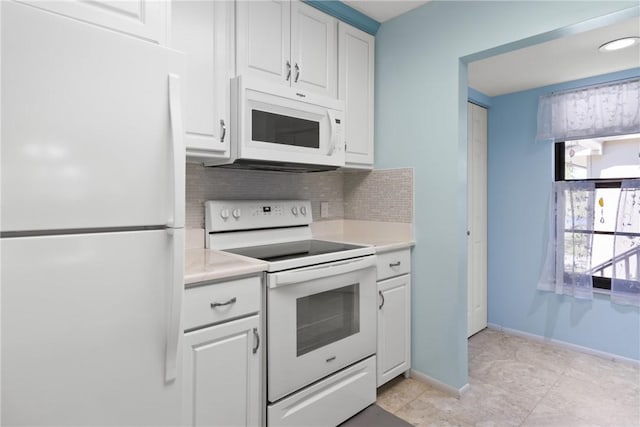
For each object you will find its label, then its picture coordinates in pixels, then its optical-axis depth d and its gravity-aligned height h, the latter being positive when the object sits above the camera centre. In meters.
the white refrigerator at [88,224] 0.91 -0.04
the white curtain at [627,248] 2.74 -0.30
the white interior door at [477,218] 3.30 -0.08
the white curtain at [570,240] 2.94 -0.26
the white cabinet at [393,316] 2.19 -0.67
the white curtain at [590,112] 2.72 +0.77
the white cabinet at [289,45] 1.87 +0.92
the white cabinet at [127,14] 1.08 +0.64
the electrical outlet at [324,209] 2.67 +0.00
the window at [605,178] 2.90 +0.25
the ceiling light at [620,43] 2.30 +1.07
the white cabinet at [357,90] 2.37 +0.80
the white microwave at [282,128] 1.78 +0.43
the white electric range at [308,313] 1.62 -0.52
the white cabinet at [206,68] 1.66 +0.68
